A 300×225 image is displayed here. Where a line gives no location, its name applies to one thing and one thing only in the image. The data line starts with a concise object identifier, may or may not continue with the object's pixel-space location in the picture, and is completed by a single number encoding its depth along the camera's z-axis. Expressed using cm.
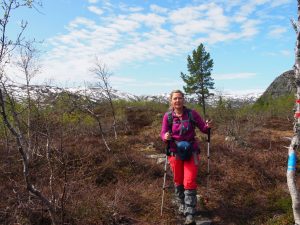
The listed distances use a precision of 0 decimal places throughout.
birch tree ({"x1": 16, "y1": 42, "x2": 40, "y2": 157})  1132
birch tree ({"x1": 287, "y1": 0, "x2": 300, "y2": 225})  420
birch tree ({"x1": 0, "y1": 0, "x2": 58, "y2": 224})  330
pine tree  3442
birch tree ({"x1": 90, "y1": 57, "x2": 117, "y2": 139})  1683
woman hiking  472
